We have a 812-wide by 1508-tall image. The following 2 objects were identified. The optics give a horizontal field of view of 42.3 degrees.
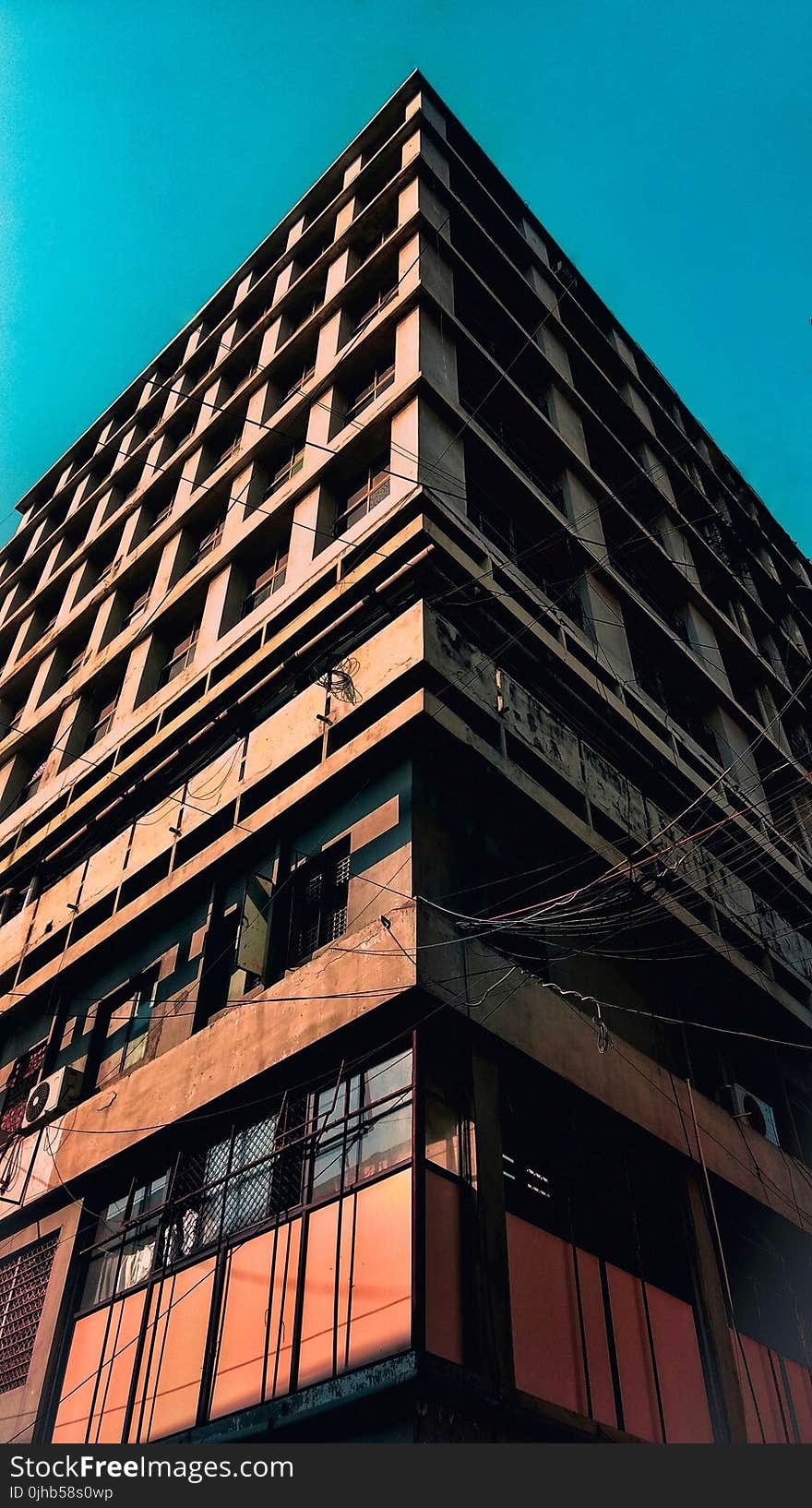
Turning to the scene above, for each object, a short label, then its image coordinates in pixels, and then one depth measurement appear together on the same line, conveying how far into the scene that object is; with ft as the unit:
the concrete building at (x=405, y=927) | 34.60
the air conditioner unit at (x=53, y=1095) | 48.39
